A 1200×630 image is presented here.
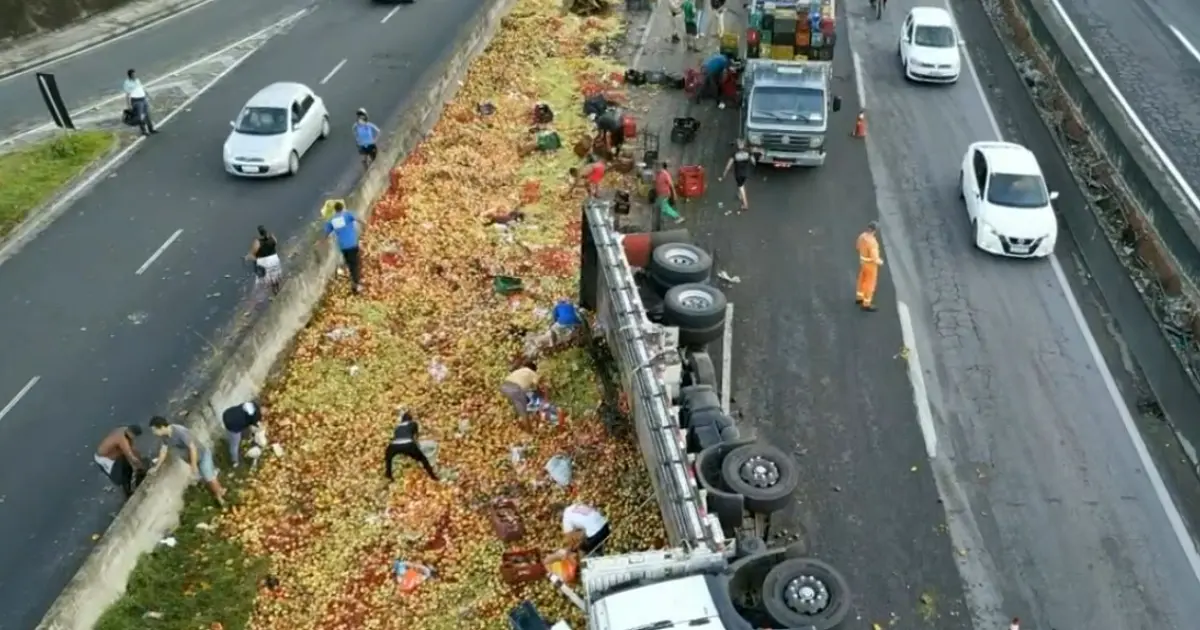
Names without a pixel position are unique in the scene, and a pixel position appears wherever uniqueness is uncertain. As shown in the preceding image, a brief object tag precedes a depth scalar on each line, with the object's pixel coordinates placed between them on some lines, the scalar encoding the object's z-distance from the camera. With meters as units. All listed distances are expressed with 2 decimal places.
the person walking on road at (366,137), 21.20
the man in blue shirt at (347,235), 17.12
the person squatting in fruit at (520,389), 14.83
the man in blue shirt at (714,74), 24.95
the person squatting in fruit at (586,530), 12.51
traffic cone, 23.59
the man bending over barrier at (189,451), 12.66
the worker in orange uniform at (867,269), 16.80
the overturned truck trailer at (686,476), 9.78
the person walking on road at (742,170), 20.48
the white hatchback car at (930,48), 25.94
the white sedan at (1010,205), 18.70
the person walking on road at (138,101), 23.55
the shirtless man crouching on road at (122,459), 12.96
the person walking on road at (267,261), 17.20
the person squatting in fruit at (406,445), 13.37
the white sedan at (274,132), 21.51
